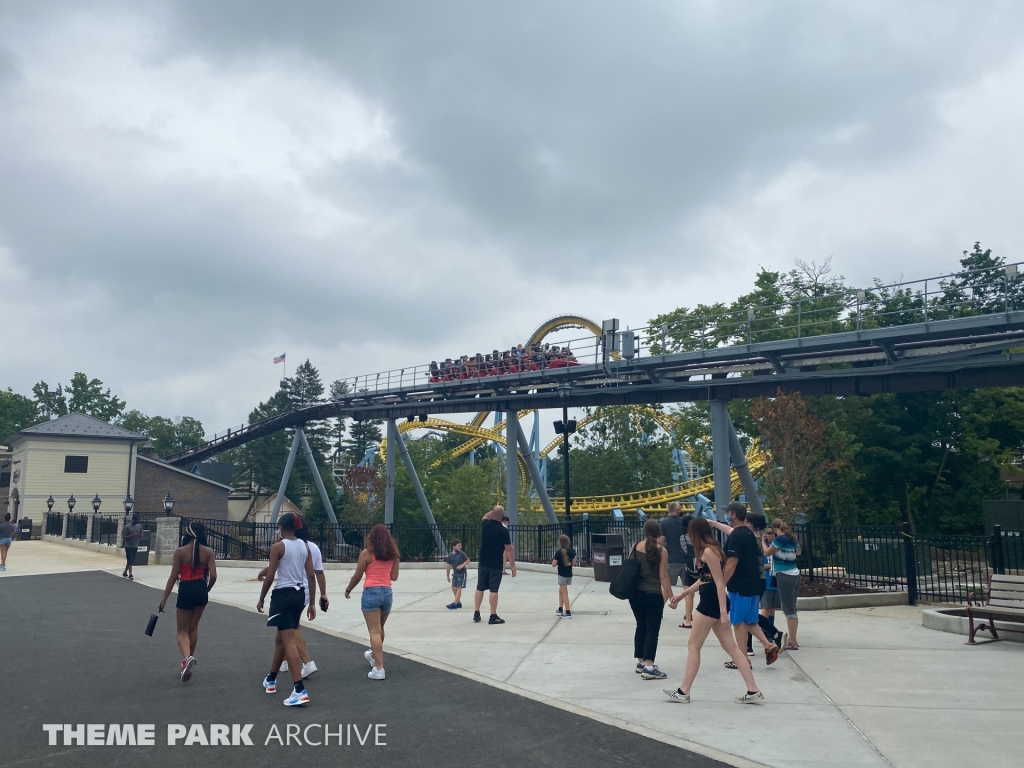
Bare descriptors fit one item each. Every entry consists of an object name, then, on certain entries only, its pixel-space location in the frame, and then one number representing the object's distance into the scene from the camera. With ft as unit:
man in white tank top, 22.08
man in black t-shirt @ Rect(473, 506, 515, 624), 37.35
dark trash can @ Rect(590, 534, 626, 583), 55.01
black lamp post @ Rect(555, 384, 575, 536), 67.67
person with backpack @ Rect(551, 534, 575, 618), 39.55
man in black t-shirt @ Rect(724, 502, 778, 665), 24.12
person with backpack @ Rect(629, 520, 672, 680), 24.73
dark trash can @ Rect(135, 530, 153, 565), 75.10
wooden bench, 30.63
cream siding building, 141.18
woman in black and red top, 25.27
